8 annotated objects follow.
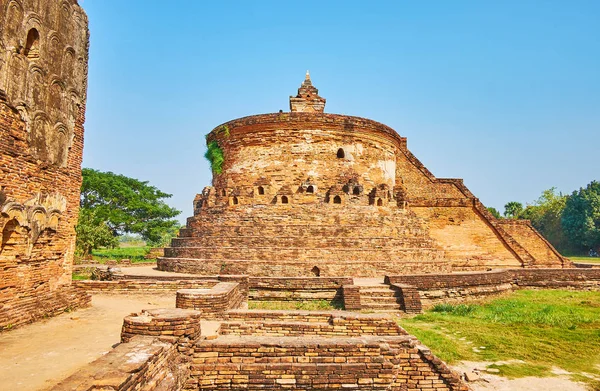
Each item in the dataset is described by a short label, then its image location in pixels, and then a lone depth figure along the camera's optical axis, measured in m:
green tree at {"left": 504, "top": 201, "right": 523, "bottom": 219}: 50.56
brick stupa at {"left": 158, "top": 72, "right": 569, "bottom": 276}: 13.40
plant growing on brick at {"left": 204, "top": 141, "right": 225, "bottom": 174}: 17.12
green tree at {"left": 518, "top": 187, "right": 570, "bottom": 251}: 48.50
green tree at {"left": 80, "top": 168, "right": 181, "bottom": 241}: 31.84
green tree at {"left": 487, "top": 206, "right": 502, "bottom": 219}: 49.22
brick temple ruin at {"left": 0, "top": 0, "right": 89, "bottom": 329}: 6.00
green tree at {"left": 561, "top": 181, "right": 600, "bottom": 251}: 42.97
